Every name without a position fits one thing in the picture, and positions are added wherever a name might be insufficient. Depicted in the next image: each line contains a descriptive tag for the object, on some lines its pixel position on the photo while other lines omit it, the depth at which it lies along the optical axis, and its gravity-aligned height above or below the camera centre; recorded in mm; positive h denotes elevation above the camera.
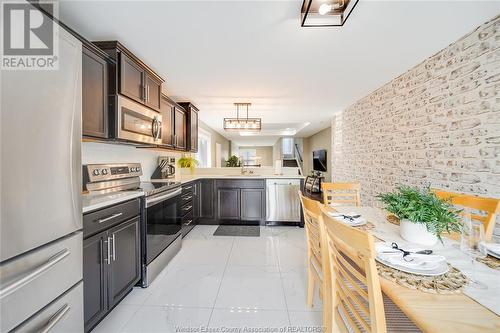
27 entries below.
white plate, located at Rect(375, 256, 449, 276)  869 -441
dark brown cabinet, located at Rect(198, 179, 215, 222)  4035 -642
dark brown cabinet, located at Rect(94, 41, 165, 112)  1982 +953
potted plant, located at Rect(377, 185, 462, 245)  1115 -278
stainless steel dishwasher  3898 -650
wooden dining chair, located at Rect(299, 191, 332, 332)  1219 -614
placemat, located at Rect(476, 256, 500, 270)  960 -458
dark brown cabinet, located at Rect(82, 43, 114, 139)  1692 +633
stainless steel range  2012 -442
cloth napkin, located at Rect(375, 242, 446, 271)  912 -435
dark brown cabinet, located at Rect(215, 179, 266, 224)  3975 -657
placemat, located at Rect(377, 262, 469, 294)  787 -460
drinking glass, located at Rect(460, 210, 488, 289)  1028 -370
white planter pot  1196 -401
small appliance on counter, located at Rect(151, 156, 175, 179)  3508 -58
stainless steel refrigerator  886 -146
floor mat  3562 -1149
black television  7703 +172
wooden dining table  619 -467
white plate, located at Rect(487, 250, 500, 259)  1009 -437
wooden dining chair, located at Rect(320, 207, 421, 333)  748 -510
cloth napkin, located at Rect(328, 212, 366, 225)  1547 -412
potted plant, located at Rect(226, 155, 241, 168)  5406 +78
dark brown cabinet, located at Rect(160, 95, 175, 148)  3088 +681
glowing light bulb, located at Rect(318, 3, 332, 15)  1444 +1068
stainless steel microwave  2022 +461
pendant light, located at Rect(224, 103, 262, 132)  4320 +848
